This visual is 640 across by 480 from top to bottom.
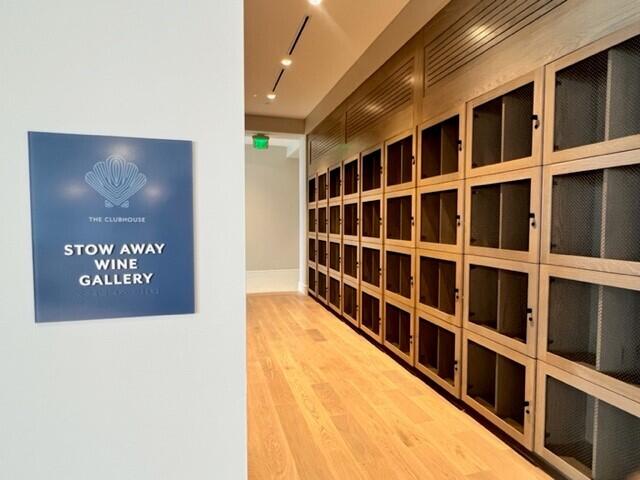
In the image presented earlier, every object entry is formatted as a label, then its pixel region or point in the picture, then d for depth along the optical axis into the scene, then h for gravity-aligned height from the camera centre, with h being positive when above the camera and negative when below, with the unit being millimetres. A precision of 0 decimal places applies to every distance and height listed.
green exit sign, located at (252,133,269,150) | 6816 +1535
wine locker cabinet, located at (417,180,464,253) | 2641 +66
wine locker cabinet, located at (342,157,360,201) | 4547 +580
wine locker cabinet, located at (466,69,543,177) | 1999 +593
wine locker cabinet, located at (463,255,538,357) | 2068 -479
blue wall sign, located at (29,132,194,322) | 917 -5
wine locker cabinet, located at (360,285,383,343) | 4016 -1012
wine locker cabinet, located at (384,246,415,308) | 3336 -484
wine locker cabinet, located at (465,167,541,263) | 2031 +58
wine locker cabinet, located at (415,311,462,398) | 2709 -1013
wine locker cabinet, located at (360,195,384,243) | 4016 +72
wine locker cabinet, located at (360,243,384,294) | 3992 -481
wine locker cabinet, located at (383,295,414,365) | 3395 -1029
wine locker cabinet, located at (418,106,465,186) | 2617 +594
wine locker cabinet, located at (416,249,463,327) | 2662 -475
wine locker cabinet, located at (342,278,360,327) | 4667 -1021
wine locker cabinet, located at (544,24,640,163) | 1597 +588
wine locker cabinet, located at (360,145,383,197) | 3973 +600
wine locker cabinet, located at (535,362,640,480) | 1641 -976
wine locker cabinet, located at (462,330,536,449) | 2094 -1021
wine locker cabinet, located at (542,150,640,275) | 1609 +53
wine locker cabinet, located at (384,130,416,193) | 3306 +586
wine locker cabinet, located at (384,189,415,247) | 3336 +55
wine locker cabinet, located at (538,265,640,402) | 1633 -486
